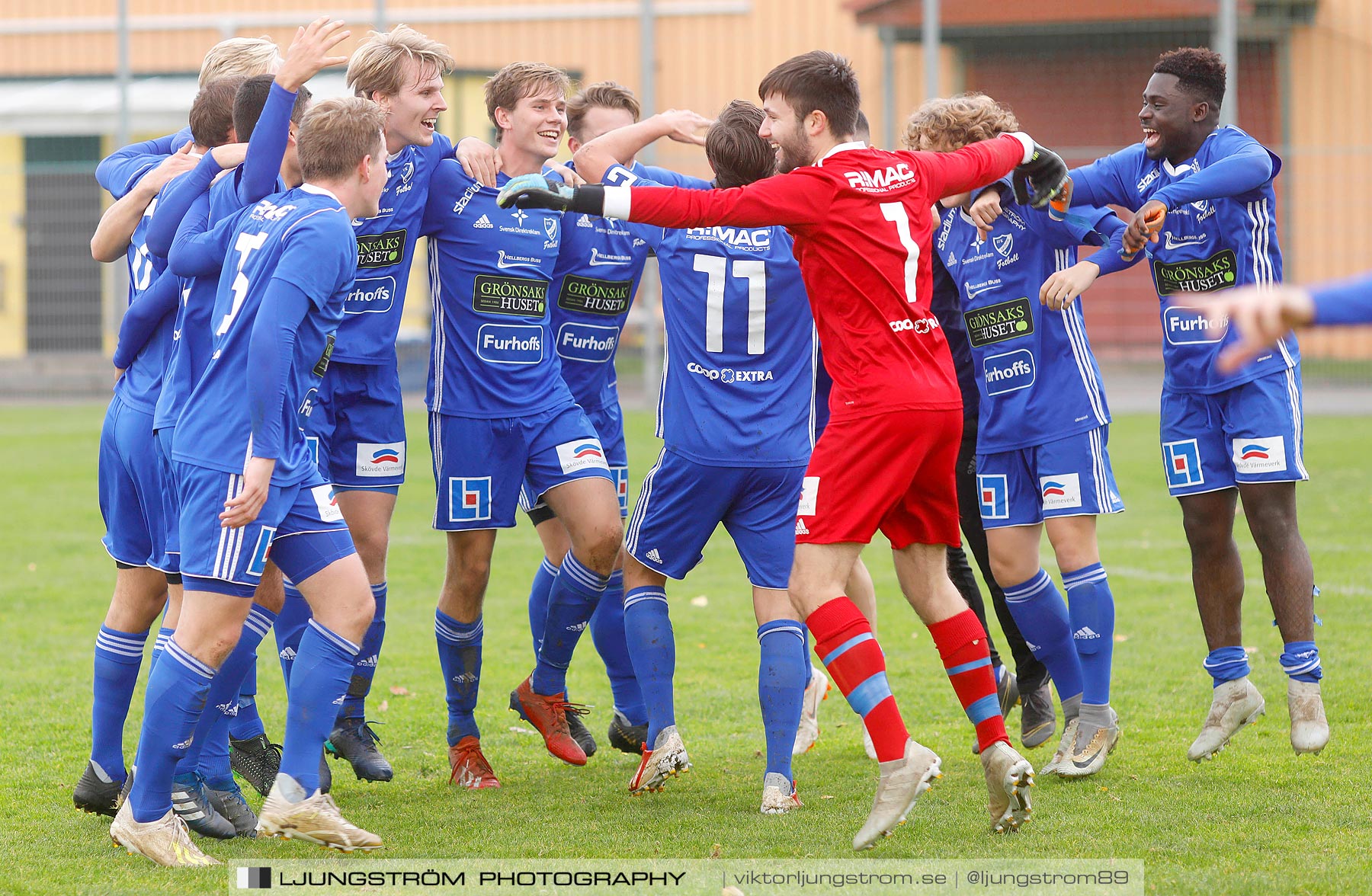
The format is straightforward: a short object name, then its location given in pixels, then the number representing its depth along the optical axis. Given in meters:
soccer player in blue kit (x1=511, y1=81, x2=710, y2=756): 11.19
